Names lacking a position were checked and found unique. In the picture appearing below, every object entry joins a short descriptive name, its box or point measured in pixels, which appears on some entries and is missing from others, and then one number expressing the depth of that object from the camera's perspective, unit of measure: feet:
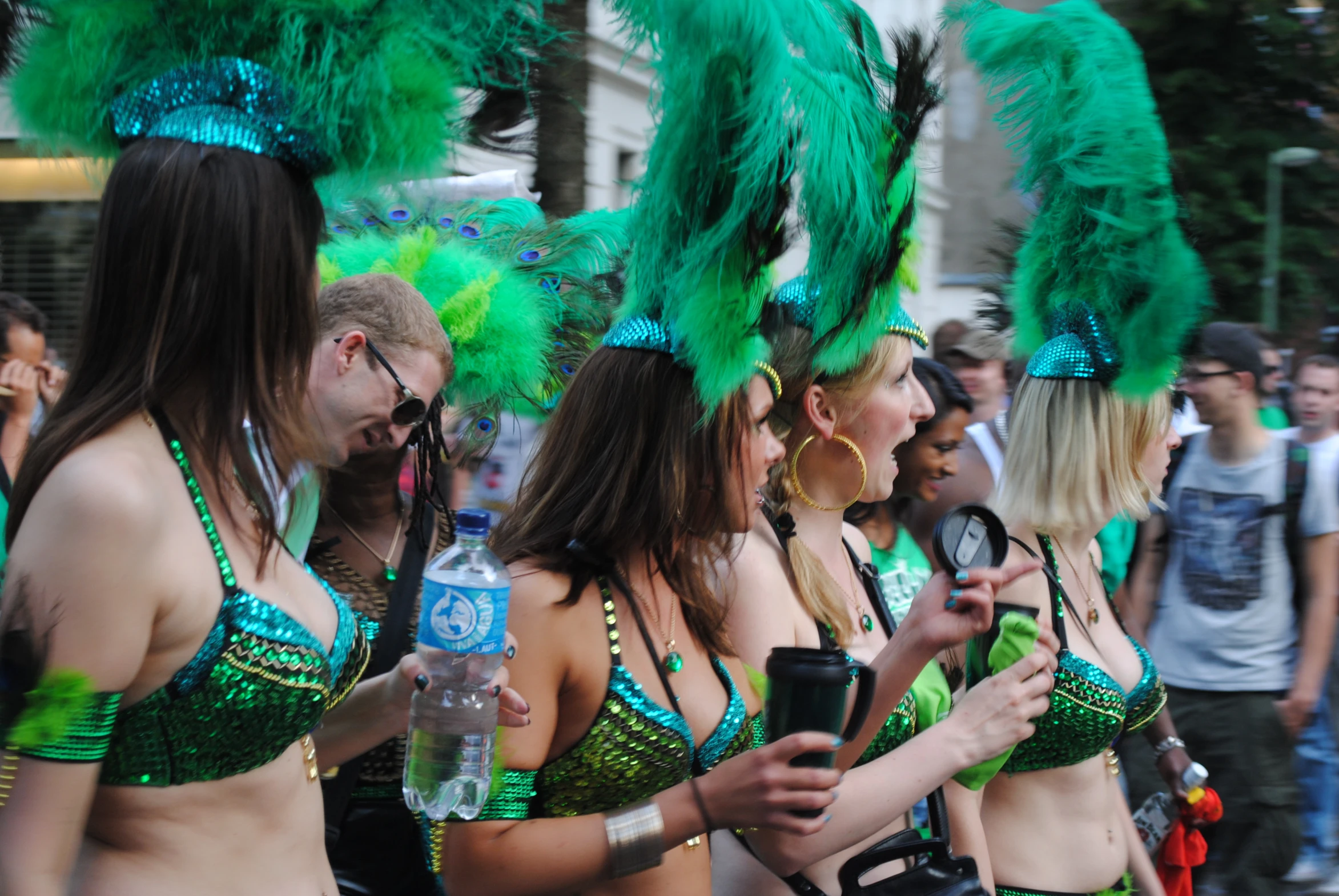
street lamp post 43.73
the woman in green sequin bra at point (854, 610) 7.91
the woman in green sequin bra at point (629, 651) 6.62
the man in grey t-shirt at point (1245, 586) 17.08
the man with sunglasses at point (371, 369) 8.91
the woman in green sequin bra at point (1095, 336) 10.89
